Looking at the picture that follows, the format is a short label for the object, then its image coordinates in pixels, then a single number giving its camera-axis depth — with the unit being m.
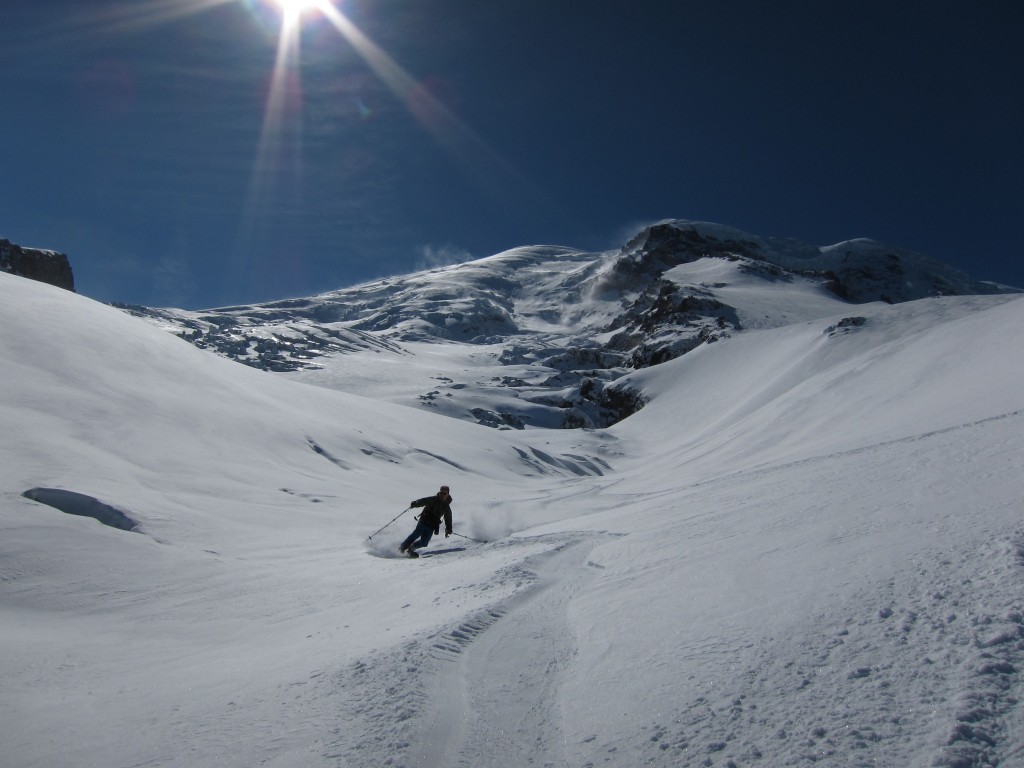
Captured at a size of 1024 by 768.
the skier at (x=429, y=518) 11.52
